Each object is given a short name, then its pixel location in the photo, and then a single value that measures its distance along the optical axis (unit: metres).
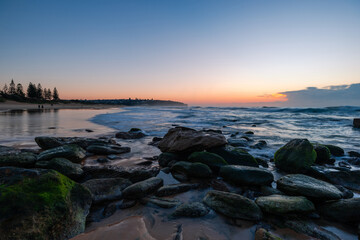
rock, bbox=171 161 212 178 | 3.35
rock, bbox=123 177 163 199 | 2.52
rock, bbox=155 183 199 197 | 2.68
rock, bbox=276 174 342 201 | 2.42
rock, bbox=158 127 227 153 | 4.42
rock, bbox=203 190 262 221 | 2.14
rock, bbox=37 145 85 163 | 3.58
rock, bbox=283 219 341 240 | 1.92
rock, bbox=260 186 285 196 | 2.77
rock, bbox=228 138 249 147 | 6.67
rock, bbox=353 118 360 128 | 12.25
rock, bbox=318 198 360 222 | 2.15
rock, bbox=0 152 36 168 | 3.01
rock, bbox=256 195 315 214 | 2.14
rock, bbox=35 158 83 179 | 3.06
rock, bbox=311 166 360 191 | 3.24
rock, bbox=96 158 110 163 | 4.25
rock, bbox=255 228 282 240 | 1.70
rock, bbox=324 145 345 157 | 5.46
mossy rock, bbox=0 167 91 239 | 1.53
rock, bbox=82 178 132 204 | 2.46
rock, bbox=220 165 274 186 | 3.05
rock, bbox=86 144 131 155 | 4.80
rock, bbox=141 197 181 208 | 2.36
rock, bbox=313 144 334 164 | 4.76
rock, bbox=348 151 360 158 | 5.31
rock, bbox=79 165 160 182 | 3.20
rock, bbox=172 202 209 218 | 2.16
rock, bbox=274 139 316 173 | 3.88
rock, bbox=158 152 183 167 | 4.17
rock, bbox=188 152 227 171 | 3.71
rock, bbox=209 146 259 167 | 4.06
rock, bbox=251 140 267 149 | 6.46
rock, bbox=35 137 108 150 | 4.97
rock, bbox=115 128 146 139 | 7.47
